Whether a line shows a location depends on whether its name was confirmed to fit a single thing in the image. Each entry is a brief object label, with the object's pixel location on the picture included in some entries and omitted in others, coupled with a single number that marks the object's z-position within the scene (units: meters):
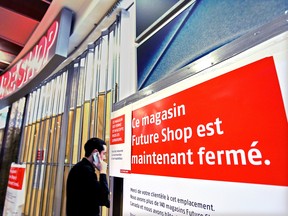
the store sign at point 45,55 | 2.28
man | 1.57
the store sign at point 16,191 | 2.20
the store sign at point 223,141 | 0.56
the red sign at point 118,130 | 1.38
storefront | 0.59
